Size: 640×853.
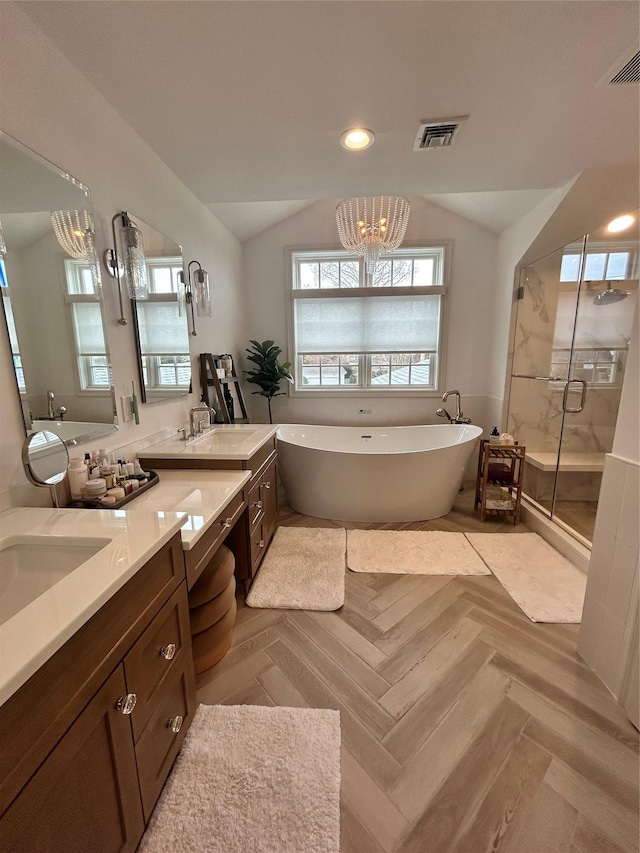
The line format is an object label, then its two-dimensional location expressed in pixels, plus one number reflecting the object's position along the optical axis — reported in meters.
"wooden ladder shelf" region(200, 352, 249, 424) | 2.65
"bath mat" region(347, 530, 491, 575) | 2.28
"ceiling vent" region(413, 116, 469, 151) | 1.67
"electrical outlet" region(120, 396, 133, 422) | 1.73
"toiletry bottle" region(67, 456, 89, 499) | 1.33
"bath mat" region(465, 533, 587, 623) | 1.91
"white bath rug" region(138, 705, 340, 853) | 1.00
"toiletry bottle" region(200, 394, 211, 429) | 2.42
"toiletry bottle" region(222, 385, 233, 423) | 2.98
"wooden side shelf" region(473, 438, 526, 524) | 2.88
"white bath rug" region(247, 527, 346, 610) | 1.96
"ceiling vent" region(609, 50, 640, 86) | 1.34
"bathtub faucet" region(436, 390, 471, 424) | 3.60
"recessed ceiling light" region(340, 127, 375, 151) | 1.73
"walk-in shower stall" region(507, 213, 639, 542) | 2.68
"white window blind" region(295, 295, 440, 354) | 3.79
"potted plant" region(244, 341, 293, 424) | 3.65
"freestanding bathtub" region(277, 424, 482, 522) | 2.78
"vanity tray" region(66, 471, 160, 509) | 1.30
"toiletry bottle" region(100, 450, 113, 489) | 1.40
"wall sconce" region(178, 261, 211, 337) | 2.42
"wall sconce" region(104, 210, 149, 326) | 1.65
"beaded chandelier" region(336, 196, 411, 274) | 2.62
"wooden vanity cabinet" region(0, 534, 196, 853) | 0.56
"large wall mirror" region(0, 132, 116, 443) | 1.15
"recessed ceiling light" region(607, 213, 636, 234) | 2.45
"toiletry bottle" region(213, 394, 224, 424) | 2.83
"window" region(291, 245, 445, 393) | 3.75
